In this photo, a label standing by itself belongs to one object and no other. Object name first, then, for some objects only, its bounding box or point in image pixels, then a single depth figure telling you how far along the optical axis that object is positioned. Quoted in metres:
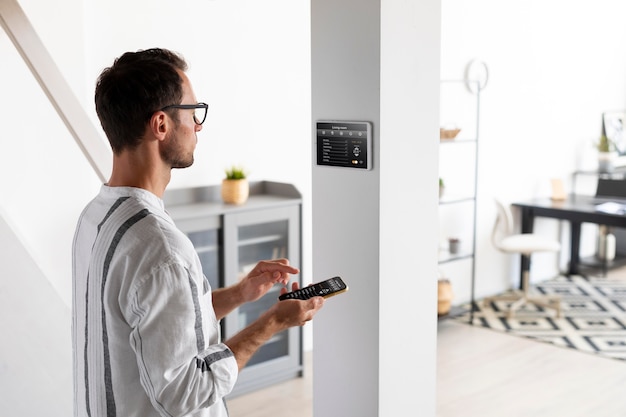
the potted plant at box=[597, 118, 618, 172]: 6.78
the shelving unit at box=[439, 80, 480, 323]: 5.52
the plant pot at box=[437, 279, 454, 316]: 5.17
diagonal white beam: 2.38
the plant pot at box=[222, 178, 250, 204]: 4.08
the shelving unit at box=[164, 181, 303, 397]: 3.92
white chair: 5.62
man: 1.43
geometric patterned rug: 5.00
